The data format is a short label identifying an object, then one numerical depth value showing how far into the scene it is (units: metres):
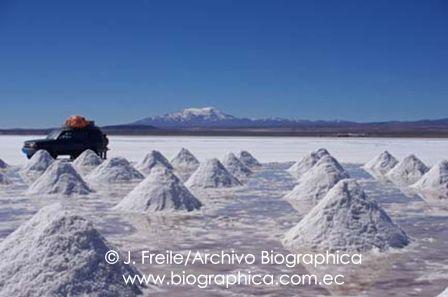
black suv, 25.30
